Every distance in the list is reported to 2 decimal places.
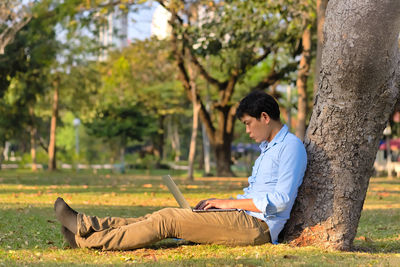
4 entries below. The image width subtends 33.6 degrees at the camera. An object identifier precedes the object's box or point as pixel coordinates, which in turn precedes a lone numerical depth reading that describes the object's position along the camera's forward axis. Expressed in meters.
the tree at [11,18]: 21.50
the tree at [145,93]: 44.12
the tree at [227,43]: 20.17
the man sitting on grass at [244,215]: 5.89
